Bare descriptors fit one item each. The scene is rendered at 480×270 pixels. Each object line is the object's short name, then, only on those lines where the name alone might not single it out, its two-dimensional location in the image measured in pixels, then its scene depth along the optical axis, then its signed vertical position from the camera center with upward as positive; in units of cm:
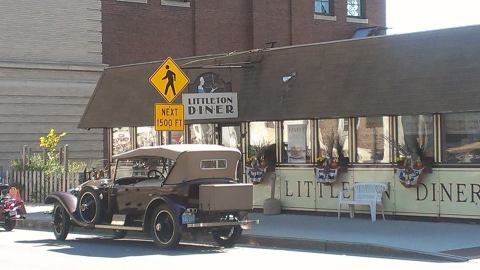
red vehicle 1809 -120
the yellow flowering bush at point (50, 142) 2628 +52
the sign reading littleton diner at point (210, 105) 1903 +125
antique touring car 1376 -78
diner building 1577 +88
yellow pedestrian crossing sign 1658 +163
